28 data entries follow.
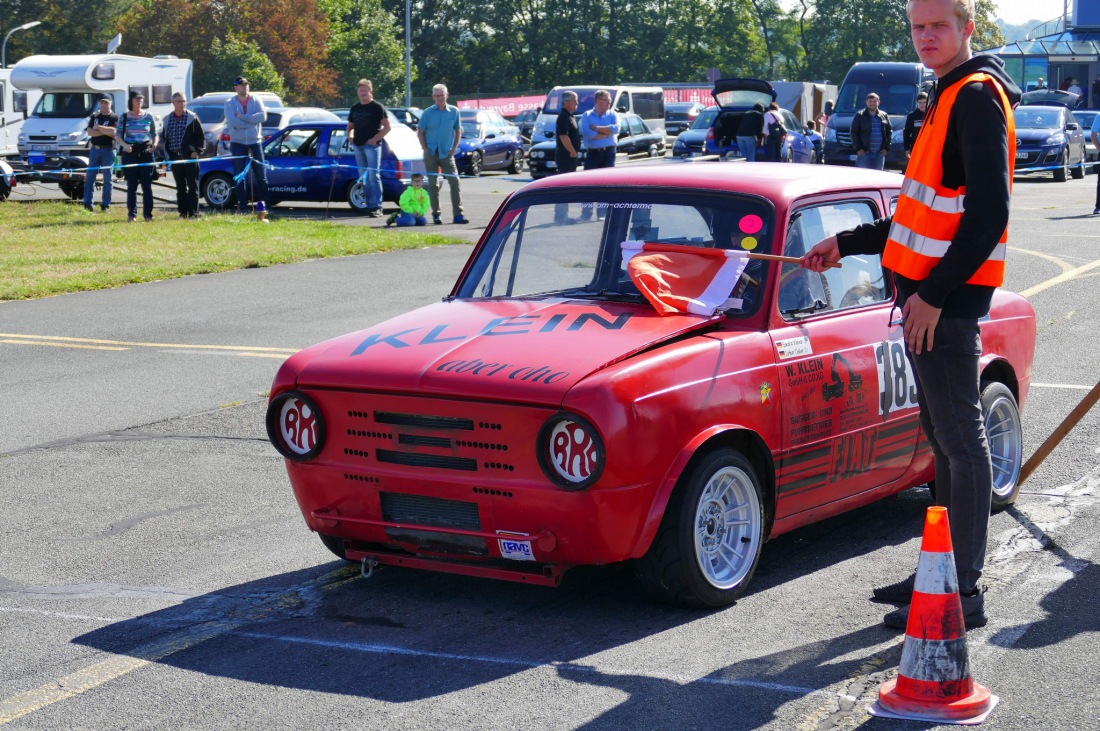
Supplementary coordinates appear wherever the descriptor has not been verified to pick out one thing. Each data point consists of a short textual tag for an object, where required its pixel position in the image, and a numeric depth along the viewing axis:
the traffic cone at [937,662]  4.04
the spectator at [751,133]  24.98
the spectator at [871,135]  24.77
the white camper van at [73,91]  32.88
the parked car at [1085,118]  41.73
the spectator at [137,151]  21.34
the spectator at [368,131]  21.31
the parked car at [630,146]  36.25
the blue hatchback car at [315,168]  23.66
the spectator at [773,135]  24.86
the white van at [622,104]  38.88
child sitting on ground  21.47
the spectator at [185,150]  21.50
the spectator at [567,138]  20.86
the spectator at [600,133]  20.84
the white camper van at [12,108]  36.56
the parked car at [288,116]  35.31
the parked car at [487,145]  36.41
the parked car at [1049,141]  32.22
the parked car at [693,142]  37.03
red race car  4.71
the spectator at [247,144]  22.75
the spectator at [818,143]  34.75
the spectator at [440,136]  20.81
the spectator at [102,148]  23.42
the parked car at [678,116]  54.72
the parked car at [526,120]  51.66
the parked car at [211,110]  36.53
